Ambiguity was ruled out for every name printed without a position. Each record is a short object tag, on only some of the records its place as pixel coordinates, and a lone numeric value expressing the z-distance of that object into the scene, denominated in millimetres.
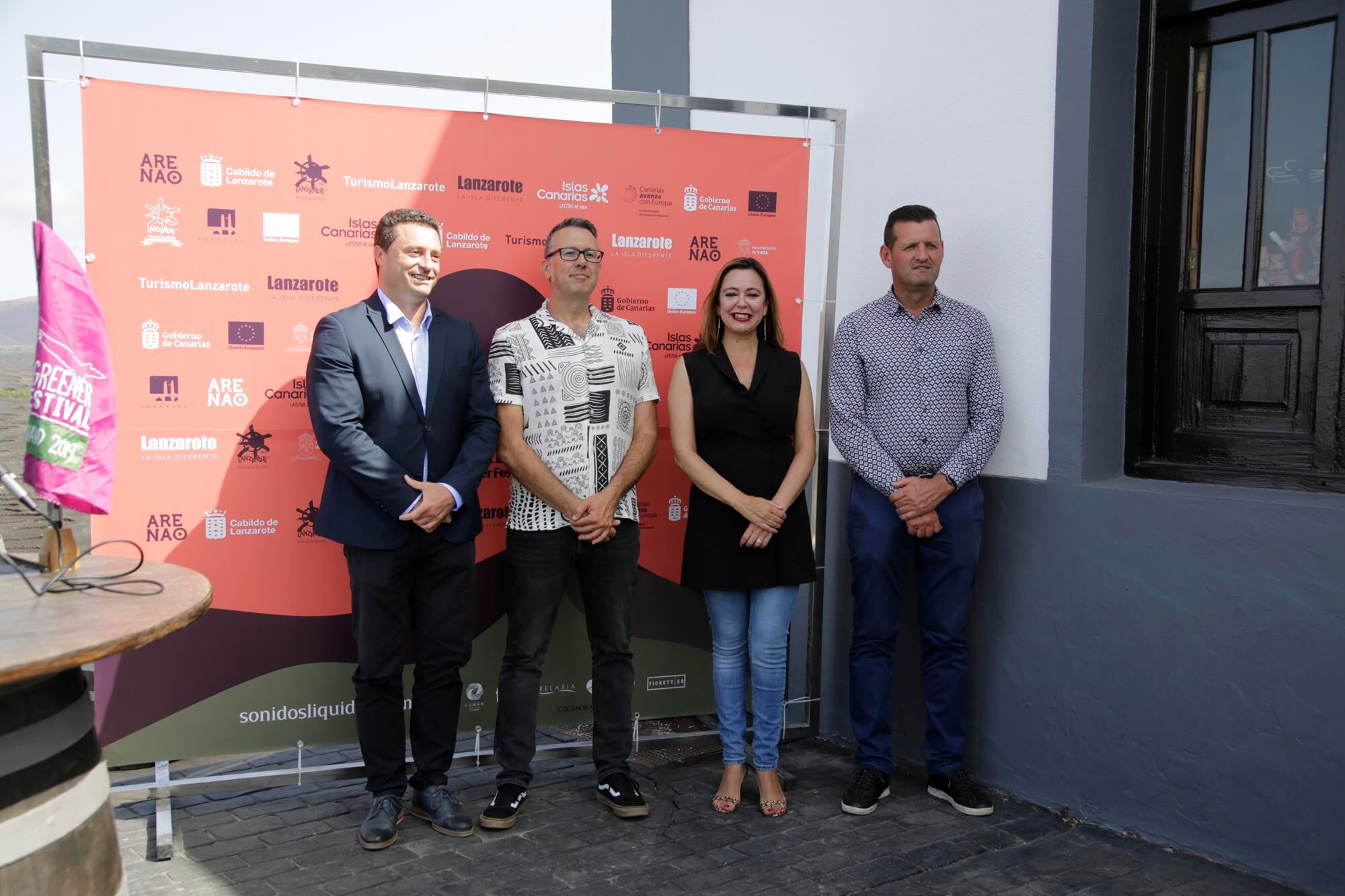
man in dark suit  3211
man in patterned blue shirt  3576
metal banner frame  3273
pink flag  2289
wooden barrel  1735
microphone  2074
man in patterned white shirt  3492
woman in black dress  3531
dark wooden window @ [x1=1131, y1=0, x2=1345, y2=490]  3182
